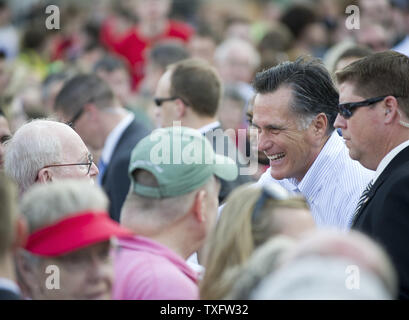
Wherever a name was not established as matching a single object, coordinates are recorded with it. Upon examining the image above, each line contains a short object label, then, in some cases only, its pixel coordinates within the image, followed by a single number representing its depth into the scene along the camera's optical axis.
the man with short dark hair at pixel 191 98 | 12.76
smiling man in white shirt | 9.46
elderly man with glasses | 8.45
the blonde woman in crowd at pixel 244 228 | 5.81
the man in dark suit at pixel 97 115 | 14.19
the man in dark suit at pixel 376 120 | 8.05
